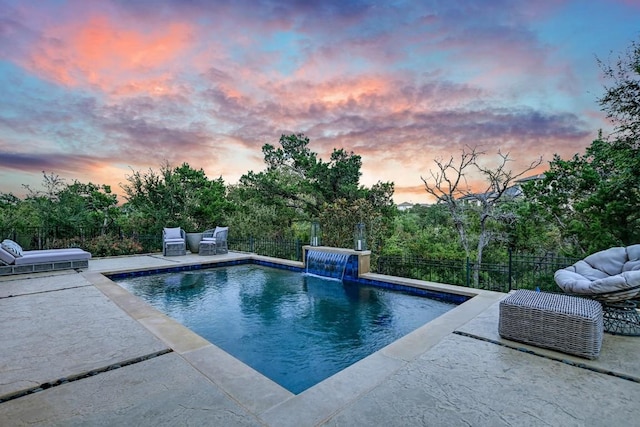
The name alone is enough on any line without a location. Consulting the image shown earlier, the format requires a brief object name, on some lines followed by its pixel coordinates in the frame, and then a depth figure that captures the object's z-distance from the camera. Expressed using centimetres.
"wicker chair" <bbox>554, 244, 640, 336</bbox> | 319
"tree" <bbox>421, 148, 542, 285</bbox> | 865
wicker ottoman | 281
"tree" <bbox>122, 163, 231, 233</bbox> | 1203
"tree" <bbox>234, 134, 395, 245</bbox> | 1252
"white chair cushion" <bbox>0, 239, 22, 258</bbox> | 677
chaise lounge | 667
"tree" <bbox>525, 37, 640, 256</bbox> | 577
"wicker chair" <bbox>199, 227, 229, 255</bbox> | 1024
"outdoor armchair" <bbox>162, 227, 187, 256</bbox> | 1007
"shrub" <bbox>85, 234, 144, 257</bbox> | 1002
